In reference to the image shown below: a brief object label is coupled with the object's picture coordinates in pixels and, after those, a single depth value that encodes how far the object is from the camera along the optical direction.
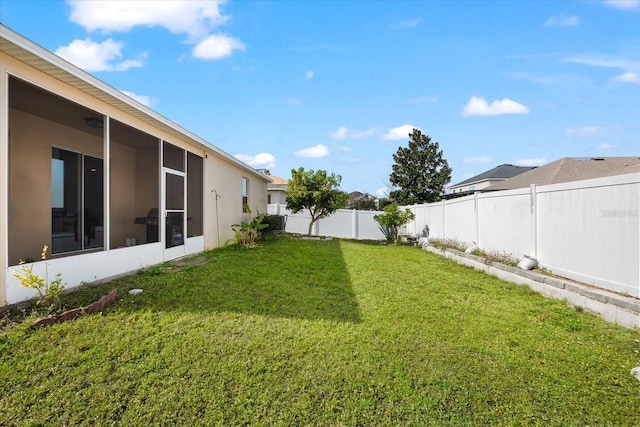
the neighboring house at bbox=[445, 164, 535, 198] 24.16
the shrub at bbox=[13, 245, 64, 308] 3.46
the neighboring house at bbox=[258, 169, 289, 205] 22.73
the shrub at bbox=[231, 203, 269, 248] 10.18
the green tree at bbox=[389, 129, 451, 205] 22.86
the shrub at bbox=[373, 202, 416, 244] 13.51
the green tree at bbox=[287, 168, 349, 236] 14.13
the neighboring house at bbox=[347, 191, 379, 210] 27.00
